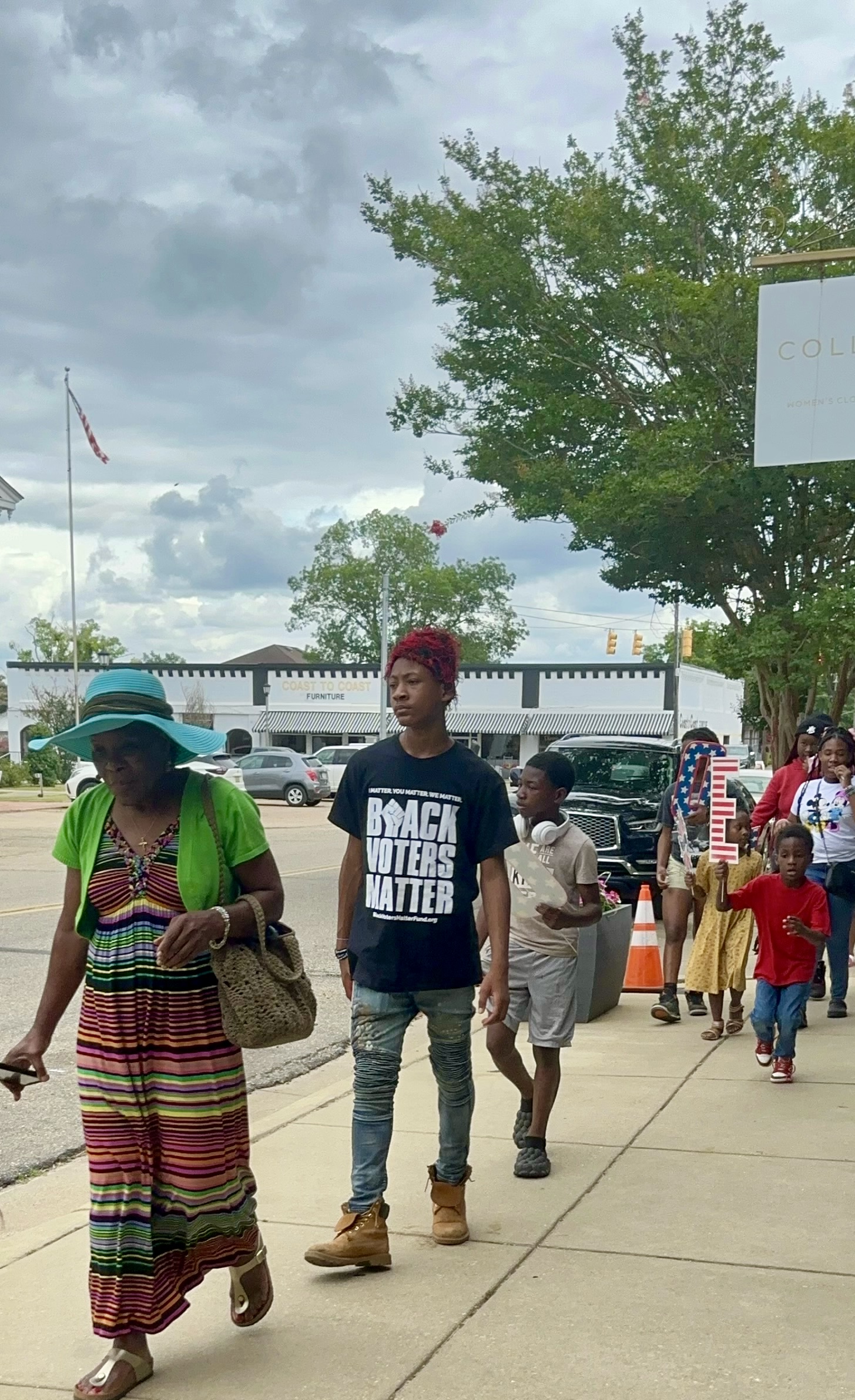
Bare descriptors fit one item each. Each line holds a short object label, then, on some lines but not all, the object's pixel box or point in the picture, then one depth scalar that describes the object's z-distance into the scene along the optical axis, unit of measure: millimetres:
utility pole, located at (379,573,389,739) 51562
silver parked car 40750
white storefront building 59375
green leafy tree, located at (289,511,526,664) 87438
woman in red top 10109
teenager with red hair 4480
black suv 14188
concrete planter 8836
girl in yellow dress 8430
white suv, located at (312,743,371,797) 43156
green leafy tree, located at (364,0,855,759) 17234
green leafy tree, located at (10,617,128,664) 90250
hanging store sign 10523
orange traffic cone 10422
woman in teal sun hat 3645
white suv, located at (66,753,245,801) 33969
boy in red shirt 7137
